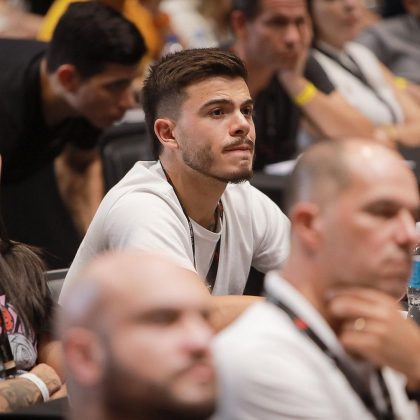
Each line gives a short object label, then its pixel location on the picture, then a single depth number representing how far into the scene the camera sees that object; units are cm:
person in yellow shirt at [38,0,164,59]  1123
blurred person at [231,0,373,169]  848
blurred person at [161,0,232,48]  1260
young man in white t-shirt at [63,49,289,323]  495
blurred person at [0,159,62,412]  471
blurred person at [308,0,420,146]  952
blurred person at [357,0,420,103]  1140
